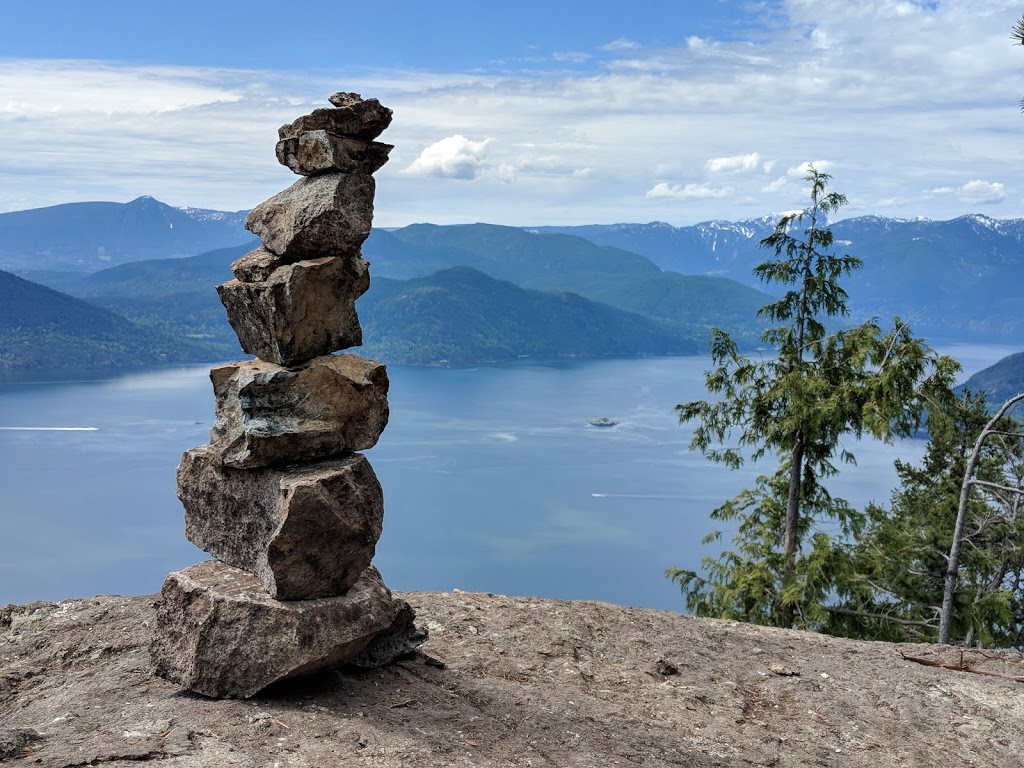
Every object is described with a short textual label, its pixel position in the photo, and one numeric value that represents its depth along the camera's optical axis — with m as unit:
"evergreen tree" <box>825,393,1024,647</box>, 15.84
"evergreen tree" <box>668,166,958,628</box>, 15.80
